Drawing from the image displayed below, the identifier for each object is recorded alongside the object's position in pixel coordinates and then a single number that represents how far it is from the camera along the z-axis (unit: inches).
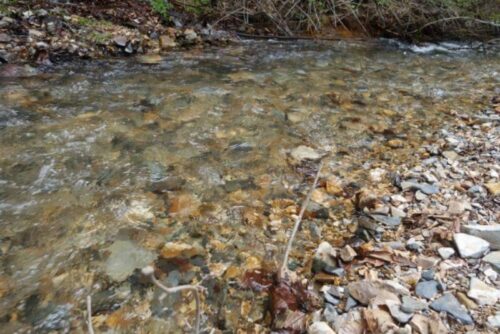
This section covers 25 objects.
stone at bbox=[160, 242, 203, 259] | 87.7
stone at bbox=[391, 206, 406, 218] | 98.7
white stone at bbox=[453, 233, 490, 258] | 78.5
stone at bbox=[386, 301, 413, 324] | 66.2
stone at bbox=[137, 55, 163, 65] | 194.4
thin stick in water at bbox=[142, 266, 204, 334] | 35.0
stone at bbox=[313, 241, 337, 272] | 84.2
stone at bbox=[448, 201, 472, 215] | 95.1
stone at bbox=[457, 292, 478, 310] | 67.1
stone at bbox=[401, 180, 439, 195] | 106.7
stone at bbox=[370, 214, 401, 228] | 96.0
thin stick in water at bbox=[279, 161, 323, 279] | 74.6
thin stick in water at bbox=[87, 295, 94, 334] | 40.1
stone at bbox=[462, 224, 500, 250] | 80.0
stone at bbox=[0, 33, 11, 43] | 178.1
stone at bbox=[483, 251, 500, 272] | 74.6
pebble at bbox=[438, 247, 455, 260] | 80.2
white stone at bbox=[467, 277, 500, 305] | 67.6
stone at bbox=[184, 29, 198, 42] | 226.7
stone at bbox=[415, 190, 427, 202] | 104.2
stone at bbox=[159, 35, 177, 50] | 215.3
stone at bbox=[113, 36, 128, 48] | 200.5
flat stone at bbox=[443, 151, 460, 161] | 125.0
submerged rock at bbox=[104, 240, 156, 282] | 82.0
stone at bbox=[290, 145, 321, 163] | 127.6
